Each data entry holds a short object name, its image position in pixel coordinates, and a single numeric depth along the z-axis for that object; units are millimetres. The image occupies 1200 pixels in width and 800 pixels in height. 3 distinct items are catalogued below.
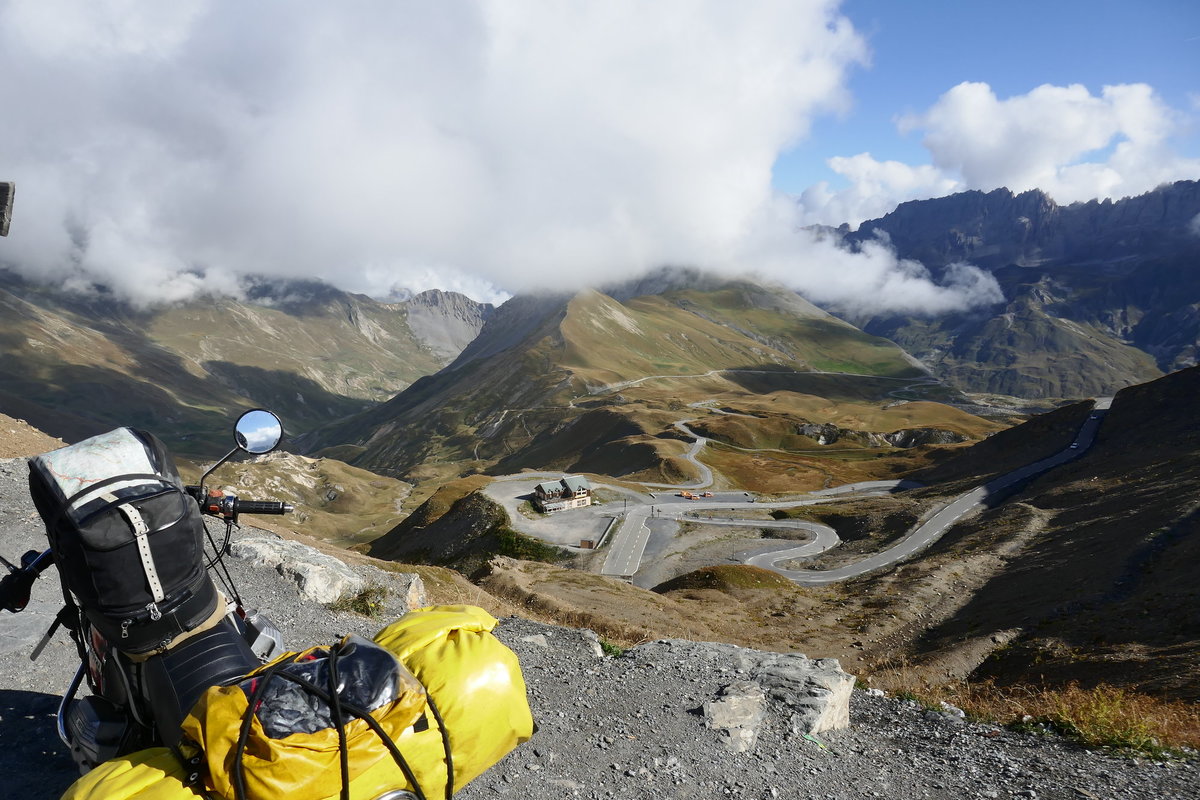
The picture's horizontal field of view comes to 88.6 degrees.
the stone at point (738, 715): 9188
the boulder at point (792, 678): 10067
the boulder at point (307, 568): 16219
